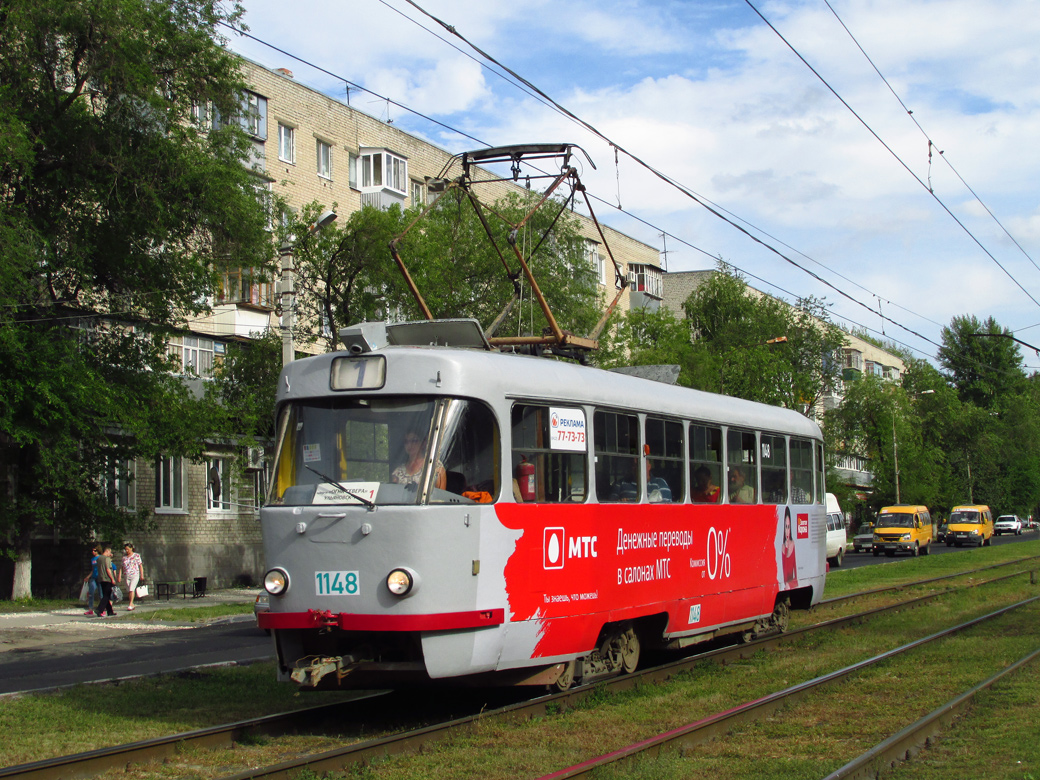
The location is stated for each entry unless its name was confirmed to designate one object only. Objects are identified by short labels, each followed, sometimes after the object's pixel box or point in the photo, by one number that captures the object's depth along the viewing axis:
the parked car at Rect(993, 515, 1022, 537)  80.75
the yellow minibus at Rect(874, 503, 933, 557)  44.50
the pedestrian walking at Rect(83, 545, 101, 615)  23.25
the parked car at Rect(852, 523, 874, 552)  50.09
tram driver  8.40
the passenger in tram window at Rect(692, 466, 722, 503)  11.82
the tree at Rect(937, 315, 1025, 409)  97.69
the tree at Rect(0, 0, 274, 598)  22.69
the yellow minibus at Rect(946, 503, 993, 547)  54.66
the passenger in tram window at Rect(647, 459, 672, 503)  10.80
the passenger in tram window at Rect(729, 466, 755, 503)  12.71
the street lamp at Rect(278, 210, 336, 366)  20.64
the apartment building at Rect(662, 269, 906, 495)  61.93
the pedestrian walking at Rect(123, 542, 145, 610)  24.77
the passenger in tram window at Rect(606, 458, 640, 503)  10.14
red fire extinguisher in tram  9.01
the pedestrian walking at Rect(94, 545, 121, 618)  22.78
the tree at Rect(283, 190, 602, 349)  27.81
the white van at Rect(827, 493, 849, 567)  35.72
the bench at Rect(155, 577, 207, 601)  27.54
